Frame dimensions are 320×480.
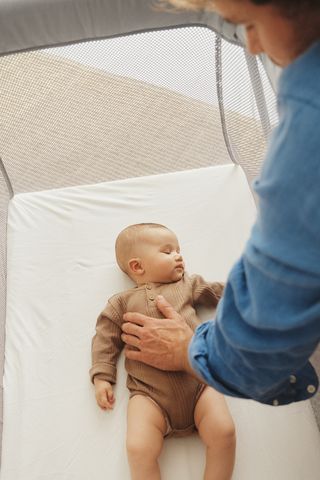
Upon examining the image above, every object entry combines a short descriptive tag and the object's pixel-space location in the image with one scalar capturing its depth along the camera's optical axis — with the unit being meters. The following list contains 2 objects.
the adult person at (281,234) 0.47
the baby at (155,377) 0.95
